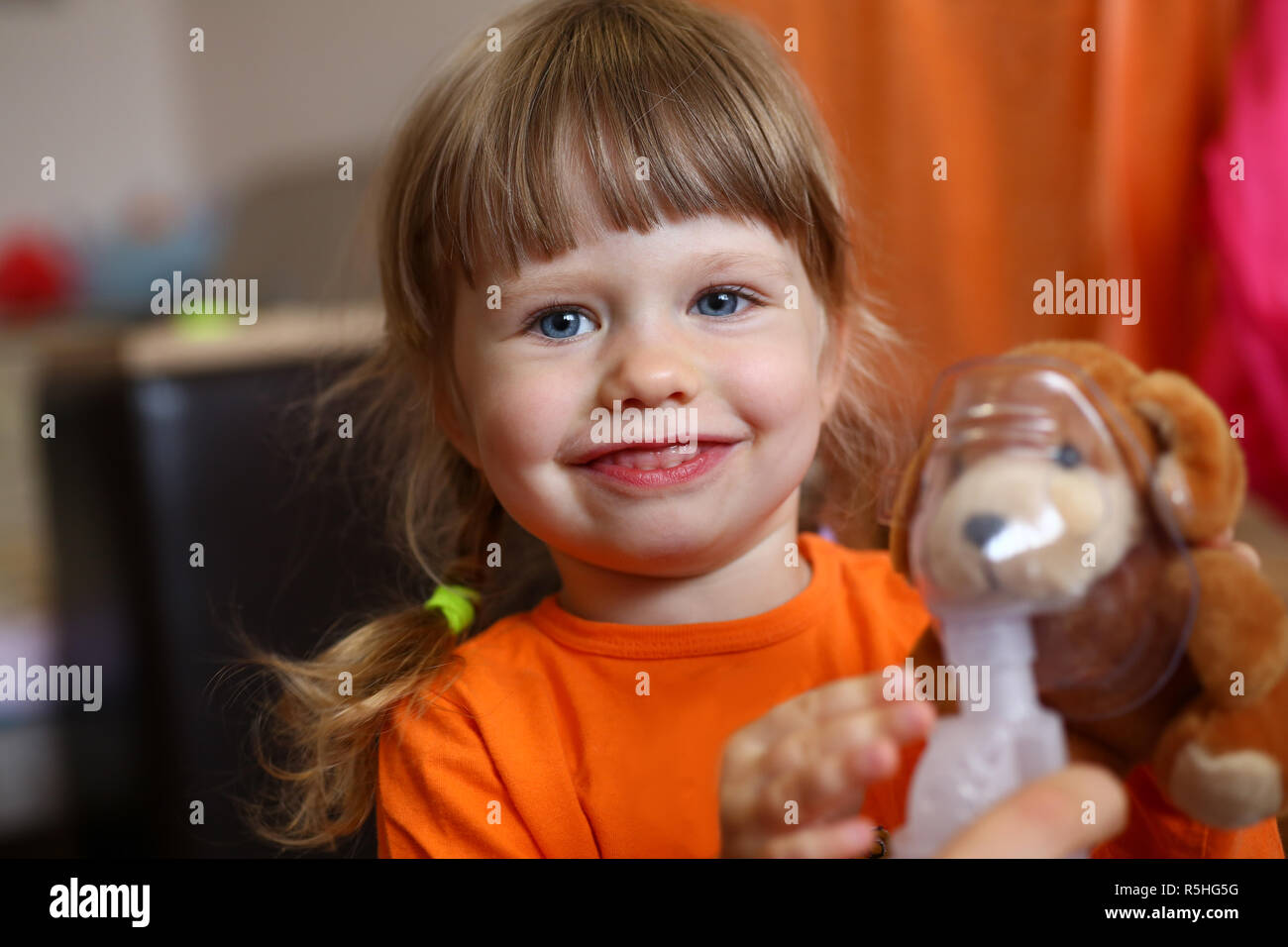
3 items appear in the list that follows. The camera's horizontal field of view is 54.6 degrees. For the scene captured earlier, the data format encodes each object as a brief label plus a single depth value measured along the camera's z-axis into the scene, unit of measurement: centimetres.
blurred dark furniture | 84
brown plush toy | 38
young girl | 55
